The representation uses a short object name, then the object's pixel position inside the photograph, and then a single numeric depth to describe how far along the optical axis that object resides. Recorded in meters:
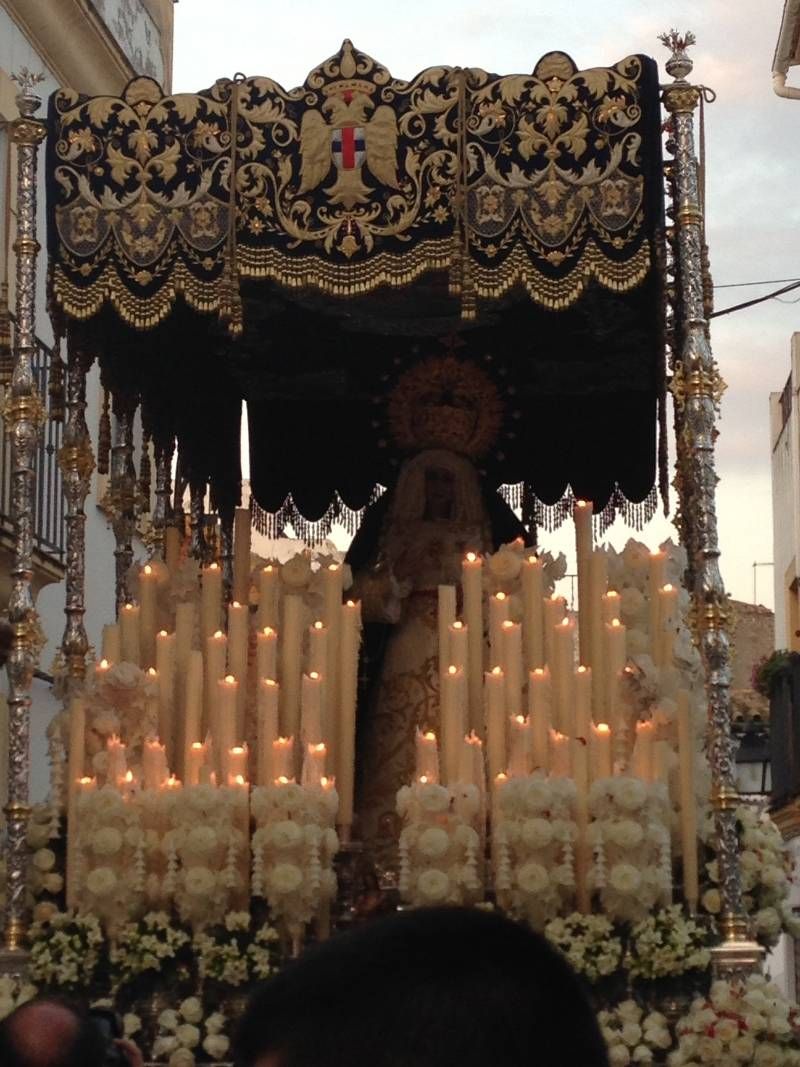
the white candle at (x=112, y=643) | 7.10
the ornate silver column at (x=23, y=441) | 6.62
